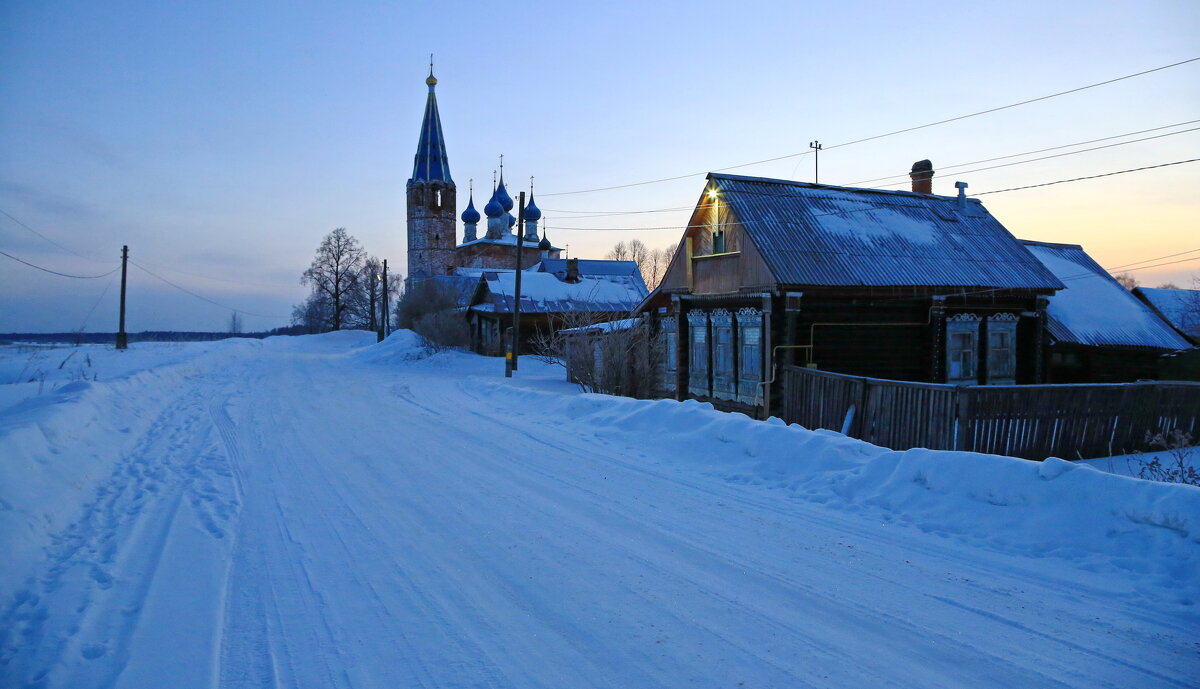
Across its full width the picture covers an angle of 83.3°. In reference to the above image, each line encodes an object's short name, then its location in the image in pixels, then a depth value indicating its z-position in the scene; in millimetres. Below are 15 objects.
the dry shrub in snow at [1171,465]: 7509
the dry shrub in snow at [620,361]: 16422
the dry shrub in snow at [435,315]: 36931
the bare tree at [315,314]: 80062
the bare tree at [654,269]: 96875
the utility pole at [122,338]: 41412
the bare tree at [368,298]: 79188
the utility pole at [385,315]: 53181
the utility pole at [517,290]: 23755
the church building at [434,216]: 68812
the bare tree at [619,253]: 109500
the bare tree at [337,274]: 76188
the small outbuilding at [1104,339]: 18078
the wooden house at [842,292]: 15500
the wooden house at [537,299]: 36625
